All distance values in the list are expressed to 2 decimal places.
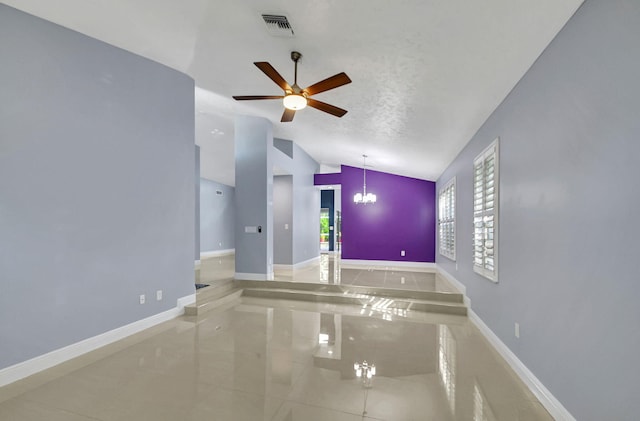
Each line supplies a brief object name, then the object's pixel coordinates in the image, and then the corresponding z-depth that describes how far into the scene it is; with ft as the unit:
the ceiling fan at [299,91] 9.77
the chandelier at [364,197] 28.02
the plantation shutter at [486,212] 11.48
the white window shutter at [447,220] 20.07
